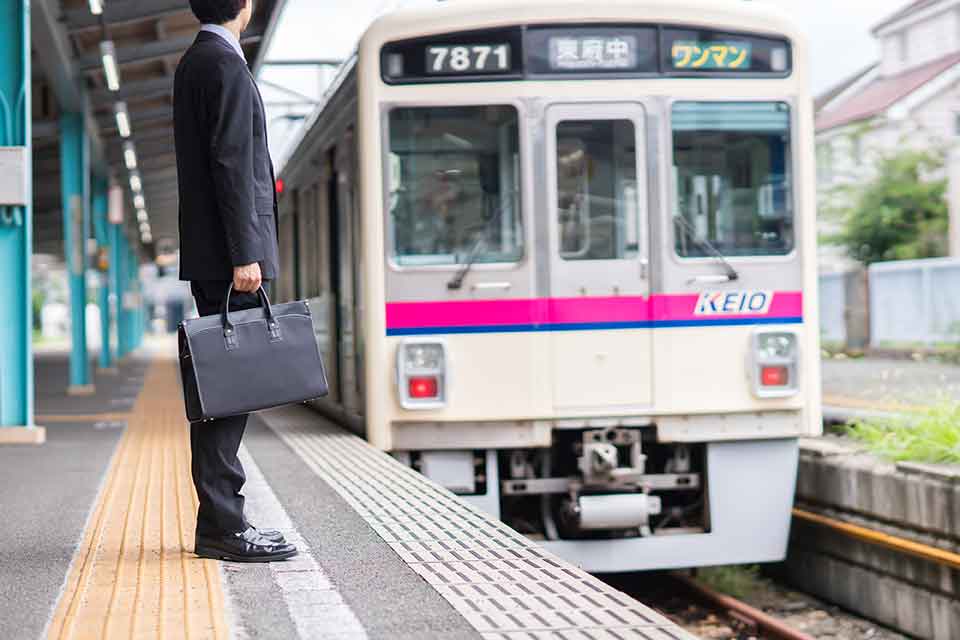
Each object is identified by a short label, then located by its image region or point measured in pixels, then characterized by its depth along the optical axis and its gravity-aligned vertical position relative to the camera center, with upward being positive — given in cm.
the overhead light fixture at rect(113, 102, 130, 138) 1641 +298
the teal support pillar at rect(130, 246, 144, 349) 3838 +118
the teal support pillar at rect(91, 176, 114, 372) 2266 +202
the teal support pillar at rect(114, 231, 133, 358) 2911 +102
